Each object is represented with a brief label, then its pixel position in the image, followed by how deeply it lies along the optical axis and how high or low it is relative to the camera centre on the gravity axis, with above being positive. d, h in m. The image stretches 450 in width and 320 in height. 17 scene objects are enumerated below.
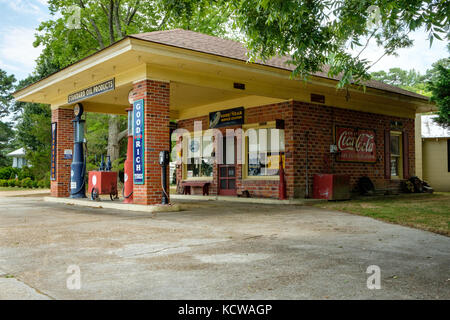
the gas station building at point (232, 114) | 9.98 +1.97
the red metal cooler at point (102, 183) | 12.28 -0.30
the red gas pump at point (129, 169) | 10.66 +0.10
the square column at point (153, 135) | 9.83 +0.91
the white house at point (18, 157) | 50.94 +2.13
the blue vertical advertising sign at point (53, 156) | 14.46 +0.61
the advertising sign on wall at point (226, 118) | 14.33 +1.97
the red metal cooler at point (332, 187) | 12.46 -0.46
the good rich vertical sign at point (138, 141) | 9.95 +0.77
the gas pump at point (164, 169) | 9.82 +0.09
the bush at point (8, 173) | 34.00 +0.04
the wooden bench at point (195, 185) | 15.37 -0.48
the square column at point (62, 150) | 14.26 +0.81
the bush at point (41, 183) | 25.30 -0.60
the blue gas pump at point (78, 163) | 13.46 +0.33
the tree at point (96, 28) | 24.72 +9.17
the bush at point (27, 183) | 26.64 -0.62
